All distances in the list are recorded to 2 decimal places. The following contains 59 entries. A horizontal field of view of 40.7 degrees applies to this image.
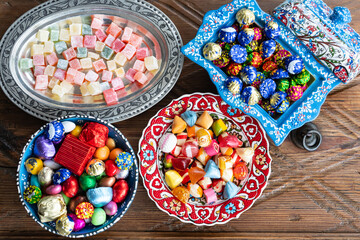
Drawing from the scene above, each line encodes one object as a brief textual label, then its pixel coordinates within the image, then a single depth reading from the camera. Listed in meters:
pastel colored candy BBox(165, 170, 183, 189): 0.71
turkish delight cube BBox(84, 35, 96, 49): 0.75
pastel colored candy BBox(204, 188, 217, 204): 0.72
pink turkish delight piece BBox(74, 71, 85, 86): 0.74
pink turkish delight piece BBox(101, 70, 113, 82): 0.75
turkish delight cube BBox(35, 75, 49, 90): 0.74
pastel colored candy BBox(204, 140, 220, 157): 0.72
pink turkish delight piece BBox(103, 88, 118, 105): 0.73
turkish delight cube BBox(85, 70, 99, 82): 0.75
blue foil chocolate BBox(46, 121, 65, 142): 0.67
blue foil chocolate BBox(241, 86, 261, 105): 0.69
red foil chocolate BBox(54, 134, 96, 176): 0.68
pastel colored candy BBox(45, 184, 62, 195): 0.67
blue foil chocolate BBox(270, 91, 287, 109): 0.70
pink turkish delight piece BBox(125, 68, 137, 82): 0.75
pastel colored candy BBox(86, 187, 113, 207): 0.67
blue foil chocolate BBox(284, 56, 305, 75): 0.70
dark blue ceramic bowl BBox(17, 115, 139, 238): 0.67
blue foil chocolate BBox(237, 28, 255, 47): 0.70
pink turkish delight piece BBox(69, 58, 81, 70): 0.75
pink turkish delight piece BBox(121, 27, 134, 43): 0.75
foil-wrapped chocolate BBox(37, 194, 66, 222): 0.65
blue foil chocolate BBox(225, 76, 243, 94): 0.69
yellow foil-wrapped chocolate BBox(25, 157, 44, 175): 0.68
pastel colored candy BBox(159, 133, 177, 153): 0.72
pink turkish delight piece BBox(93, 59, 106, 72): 0.75
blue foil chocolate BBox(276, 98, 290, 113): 0.70
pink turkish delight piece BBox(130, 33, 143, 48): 0.76
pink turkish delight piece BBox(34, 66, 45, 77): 0.75
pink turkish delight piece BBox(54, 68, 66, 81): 0.74
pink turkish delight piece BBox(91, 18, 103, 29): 0.76
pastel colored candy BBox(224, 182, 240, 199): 0.71
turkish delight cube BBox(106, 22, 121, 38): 0.76
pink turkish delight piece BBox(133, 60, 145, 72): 0.75
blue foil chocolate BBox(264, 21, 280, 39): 0.71
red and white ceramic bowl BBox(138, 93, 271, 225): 0.72
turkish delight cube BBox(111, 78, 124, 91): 0.74
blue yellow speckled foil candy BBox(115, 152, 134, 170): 0.68
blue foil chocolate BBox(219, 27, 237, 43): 0.71
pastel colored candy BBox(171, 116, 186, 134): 0.72
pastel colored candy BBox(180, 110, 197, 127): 0.72
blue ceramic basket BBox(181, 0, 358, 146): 0.70
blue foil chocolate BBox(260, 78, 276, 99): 0.70
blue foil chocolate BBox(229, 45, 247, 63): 0.70
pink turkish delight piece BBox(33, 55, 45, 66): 0.75
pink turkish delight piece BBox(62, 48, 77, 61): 0.75
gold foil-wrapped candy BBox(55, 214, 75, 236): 0.66
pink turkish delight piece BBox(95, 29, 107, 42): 0.76
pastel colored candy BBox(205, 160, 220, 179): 0.71
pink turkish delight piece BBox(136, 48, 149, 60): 0.75
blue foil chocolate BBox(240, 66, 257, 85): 0.70
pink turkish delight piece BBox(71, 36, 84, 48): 0.76
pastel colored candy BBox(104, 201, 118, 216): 0.68
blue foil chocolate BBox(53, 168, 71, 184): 0.67
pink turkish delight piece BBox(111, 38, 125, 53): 0.76
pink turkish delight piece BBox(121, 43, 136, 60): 0.75
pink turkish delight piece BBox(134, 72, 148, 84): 0.74
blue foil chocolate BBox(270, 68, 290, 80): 0.71
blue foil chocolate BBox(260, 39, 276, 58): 0.71
